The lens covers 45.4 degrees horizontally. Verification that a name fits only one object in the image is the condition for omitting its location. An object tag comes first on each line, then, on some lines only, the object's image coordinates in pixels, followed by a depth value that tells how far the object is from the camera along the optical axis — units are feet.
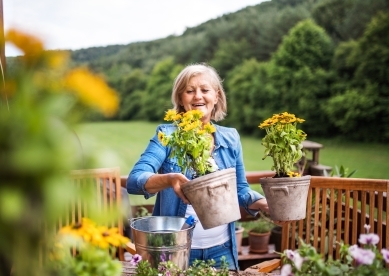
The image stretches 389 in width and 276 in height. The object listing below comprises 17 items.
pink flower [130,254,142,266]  3.87
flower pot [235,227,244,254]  10.15
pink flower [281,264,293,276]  2.85
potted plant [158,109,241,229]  3.92
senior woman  5.22
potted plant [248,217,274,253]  10.62
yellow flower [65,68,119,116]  1.57
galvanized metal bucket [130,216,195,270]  3.64
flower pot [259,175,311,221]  4.43
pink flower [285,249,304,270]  2.89
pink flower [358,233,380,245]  3.01
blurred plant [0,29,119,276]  1.63
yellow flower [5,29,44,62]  1.51
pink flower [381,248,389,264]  2.98
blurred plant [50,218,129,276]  2.12
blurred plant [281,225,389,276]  2.86
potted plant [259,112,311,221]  4.45
